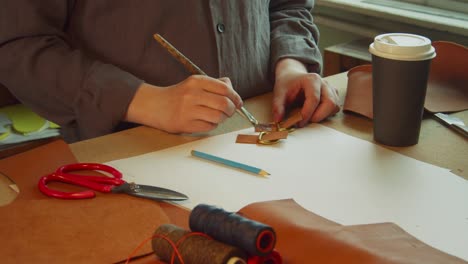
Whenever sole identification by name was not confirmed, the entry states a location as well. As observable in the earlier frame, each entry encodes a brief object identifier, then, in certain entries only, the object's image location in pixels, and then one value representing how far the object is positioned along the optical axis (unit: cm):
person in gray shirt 97
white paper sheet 75
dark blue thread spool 59
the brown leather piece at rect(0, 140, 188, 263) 68
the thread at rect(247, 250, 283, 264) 60
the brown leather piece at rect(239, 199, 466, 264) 64
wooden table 91
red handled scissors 79
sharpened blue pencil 86
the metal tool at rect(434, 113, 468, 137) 99
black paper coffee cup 89
